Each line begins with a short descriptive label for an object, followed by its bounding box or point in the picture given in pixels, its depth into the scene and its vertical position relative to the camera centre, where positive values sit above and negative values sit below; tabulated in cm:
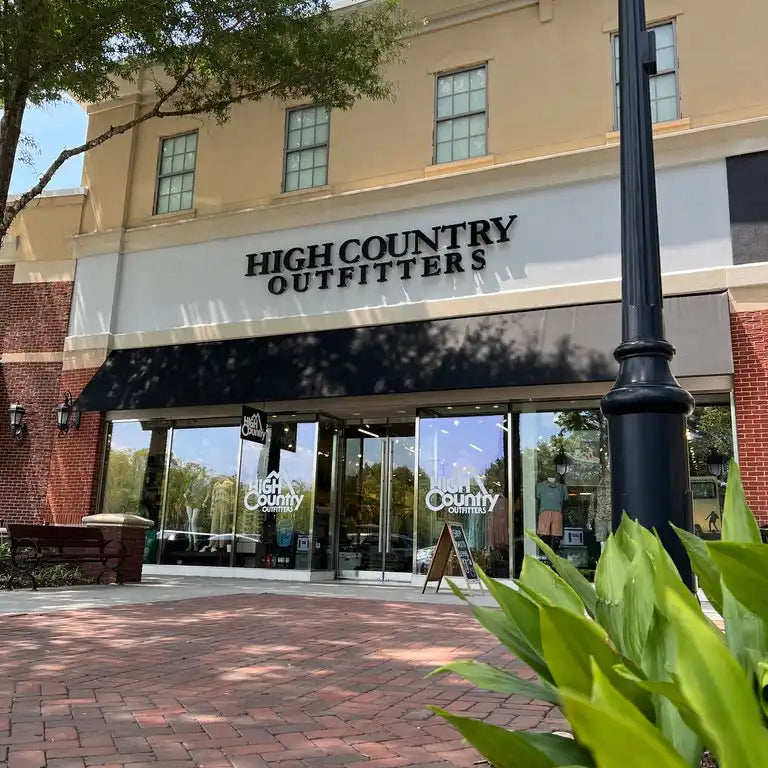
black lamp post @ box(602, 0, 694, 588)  289 +72
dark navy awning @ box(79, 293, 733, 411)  1061 +275
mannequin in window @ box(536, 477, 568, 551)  1153 +35
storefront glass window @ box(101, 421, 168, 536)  1467 +96
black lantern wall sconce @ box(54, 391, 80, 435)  1498 +206
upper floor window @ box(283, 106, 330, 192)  1448 +737
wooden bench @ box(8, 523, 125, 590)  1045 -48
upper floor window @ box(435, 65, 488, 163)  1327 +743
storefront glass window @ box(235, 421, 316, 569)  1350 +46
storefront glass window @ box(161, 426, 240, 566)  1405 +46
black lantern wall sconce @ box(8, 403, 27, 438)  1536 +199
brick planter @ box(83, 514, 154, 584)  1158 -25
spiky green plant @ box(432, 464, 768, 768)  98 -22
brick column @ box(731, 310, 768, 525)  1020 +194
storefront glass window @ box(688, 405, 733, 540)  1076 +116
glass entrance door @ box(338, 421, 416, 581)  1334 +44
